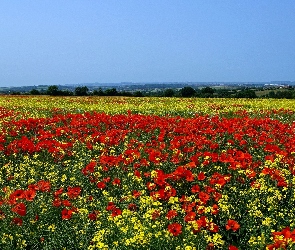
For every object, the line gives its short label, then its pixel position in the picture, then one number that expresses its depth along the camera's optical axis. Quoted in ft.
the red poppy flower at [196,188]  20.79
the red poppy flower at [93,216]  17.63
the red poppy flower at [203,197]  18.61
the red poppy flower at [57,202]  19.15
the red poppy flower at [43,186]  20.61
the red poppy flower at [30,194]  18.84
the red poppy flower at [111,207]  17.56
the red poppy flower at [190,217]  16.45
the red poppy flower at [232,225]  15.99
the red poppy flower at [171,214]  16.73
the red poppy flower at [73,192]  19.77
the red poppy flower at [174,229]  15.35
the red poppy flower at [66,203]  18.84
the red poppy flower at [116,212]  17.61
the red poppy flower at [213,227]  15.98
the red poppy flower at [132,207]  19.63
